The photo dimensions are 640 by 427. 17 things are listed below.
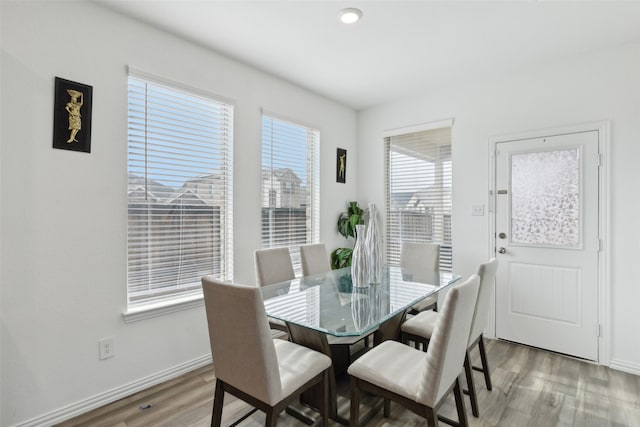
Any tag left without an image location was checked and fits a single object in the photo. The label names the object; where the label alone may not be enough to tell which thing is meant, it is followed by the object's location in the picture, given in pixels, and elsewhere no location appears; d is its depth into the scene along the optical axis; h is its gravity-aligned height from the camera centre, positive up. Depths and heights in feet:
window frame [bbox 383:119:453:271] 12.06 -0.14
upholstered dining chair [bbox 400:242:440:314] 9.40 -1.62
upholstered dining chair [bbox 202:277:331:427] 4.57 -2.20
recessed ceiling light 7.28 +4.49
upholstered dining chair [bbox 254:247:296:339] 8.75 -1.54
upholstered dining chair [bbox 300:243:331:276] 9.89 -1.49
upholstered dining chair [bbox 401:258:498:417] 6.43 -2.58
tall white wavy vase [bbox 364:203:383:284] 8.21 -0.96
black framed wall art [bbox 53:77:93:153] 6.51 +1.98
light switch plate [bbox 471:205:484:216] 11.18 +0.08
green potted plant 13.19 -0.70
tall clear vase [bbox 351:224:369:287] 7.95 -1.25
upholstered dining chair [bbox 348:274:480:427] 4.61 -2.59
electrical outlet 7.08 -2.99
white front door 9.33 -0.91
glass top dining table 5.53 -1.83
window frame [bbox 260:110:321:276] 11.80 +0.95
